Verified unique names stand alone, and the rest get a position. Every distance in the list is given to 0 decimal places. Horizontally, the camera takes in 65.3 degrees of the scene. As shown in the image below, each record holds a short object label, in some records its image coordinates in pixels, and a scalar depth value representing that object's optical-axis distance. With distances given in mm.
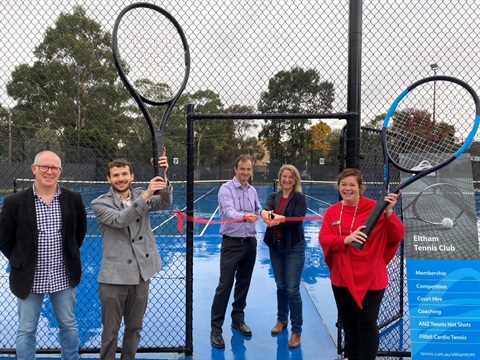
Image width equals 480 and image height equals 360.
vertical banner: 2930
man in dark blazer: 2631
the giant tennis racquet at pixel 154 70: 2646
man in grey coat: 2637
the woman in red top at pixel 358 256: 2656
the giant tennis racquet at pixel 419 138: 2635
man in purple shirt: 3678
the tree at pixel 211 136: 31312
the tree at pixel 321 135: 42653
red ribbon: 3357
